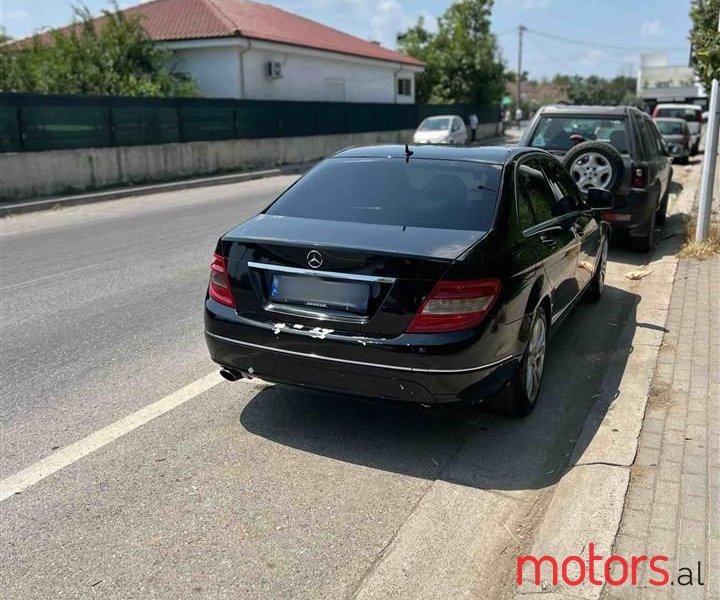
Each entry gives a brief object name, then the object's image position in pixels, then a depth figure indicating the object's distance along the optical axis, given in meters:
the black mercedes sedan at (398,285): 3.55
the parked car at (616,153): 8.43
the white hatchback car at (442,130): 28.69
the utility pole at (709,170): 8.65
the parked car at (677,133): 22.33
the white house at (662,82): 60.67
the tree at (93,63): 21.69
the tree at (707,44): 6.43
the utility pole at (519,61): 66.44
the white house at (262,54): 27.02
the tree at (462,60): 45.22
